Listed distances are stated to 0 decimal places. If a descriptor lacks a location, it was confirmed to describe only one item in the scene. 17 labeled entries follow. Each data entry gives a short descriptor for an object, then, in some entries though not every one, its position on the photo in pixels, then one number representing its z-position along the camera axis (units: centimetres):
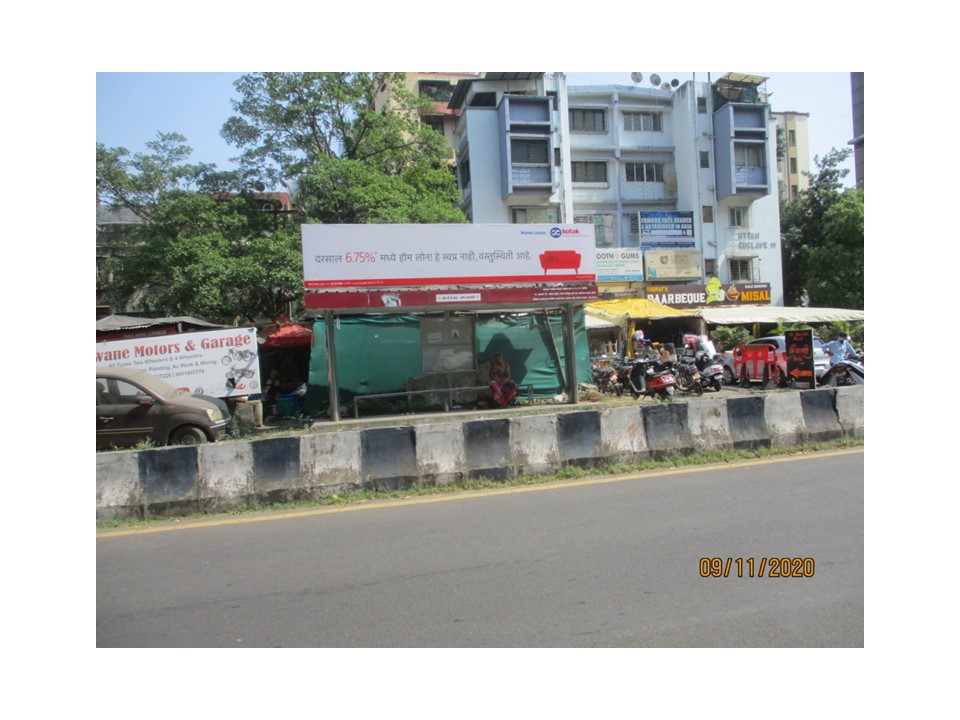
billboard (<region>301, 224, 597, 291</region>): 1207
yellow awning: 2042
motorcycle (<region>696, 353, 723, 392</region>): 1499
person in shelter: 1372
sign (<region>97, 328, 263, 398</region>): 1288
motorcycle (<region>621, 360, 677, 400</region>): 1402
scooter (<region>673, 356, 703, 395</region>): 1511
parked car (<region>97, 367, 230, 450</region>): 1055
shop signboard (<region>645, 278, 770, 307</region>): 2892
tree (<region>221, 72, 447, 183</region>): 2186
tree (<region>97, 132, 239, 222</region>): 2003
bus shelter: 1216
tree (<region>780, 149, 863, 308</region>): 3038
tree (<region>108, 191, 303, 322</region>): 1875
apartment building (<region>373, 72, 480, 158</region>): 3782
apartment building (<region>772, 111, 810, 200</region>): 4938
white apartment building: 3053
